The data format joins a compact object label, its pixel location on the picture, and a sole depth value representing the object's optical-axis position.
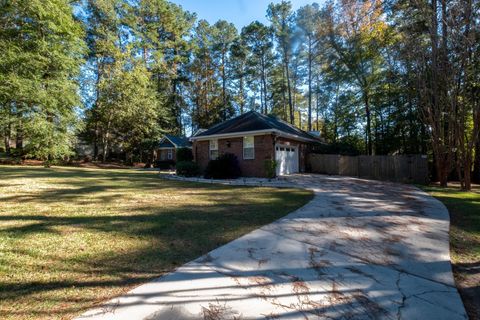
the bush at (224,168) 14.28
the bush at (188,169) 15.88
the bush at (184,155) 18.64
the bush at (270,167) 13.17
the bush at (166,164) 26.95
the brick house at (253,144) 13.98
